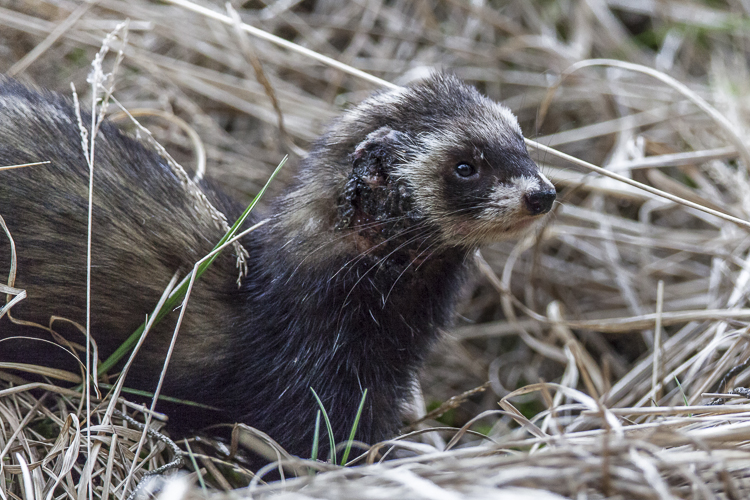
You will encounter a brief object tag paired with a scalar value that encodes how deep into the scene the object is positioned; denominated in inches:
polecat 224.8
